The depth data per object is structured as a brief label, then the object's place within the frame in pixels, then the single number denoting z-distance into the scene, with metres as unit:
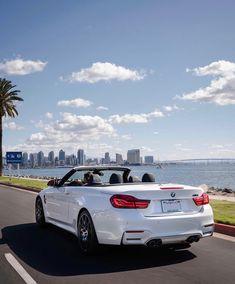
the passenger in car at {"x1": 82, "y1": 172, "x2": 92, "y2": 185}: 9.34
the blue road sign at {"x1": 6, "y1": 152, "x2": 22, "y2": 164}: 47.50
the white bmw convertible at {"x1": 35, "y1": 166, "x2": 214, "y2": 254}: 7.00
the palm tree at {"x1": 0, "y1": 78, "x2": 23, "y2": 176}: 54.76
